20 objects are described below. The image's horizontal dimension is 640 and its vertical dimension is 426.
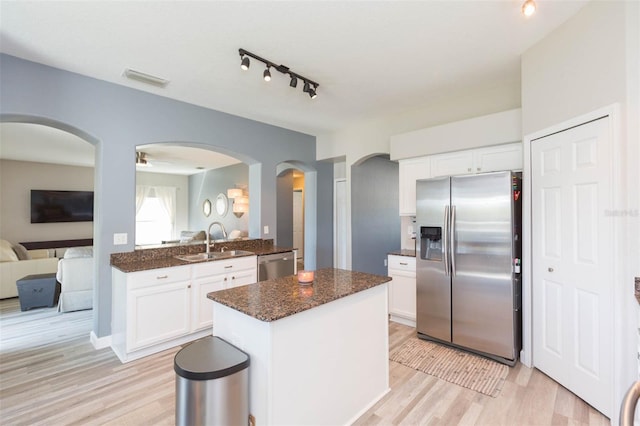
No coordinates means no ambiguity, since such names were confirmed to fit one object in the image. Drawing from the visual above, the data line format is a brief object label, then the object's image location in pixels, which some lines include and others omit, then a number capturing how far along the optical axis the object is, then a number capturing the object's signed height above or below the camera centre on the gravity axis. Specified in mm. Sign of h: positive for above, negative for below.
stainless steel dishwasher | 3885 -657
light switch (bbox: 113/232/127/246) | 3170 -242
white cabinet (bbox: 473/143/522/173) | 3059 +606
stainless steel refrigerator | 2707 -452
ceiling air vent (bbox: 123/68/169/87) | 2908 +1385
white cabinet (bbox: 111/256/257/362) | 2797 -888
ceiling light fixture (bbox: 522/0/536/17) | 1952 +1363
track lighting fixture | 2547 +1381
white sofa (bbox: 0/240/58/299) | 4602 -814
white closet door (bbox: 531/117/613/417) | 2006 -330
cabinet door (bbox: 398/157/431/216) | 3692 +482
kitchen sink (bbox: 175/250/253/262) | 3553 -480
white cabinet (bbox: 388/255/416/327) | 3562 -881
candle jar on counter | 2123 -436
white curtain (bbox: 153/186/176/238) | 8960 +489
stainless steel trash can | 1473 -858
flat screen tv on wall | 6863 +240
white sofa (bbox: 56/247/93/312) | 4074 -882
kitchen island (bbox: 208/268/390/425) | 1581 -750
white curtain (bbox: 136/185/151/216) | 8635 +661
